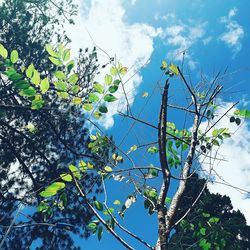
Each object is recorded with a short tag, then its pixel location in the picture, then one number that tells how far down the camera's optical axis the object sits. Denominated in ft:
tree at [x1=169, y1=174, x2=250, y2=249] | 8.09
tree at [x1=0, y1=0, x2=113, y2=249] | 27.66
